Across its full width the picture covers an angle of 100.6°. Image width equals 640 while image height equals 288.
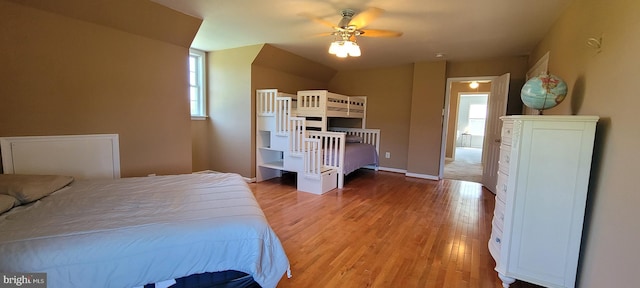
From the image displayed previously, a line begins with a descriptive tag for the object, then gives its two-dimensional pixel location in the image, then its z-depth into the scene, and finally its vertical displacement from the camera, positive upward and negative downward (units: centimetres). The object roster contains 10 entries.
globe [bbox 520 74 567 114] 179 +26
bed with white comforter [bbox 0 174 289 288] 118 -59
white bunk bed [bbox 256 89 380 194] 404 -33
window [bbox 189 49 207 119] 457 +59
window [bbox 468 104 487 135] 1045 +36
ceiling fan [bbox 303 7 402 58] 269 +99
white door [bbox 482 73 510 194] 405 +4
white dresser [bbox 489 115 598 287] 161 -43
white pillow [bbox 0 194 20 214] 148 -52
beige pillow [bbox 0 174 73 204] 164 -47
